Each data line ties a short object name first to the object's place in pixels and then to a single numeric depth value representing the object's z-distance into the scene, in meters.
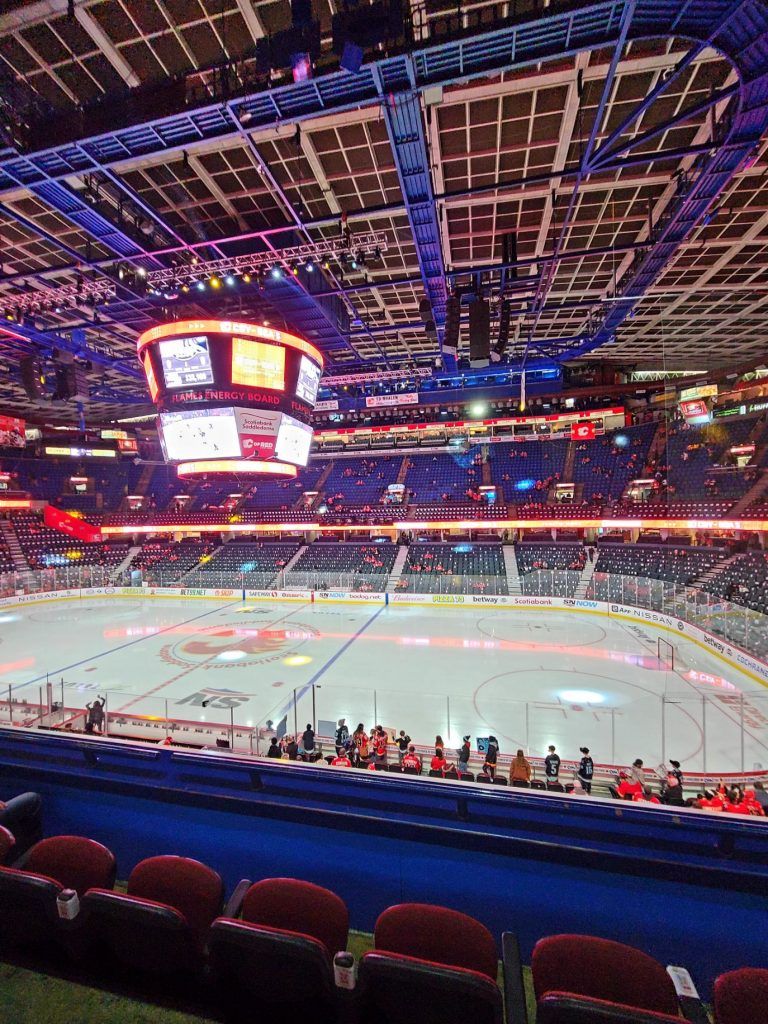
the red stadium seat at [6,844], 2.12
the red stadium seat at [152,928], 1.54
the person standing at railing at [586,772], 7.10
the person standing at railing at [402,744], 7.85
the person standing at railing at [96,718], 8.91
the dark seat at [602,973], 1.42
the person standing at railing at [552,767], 7.21
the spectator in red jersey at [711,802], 6.25
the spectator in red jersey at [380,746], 7.95
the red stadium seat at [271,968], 1.38
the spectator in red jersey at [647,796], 6.64
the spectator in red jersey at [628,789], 6.68
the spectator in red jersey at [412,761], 7.39
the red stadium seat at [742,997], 1.30
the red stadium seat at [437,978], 1.25
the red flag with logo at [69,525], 34.38
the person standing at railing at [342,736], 8.40
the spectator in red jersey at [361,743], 8.09
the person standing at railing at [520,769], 7.11
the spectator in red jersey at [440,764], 7.46
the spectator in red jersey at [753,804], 6.07
